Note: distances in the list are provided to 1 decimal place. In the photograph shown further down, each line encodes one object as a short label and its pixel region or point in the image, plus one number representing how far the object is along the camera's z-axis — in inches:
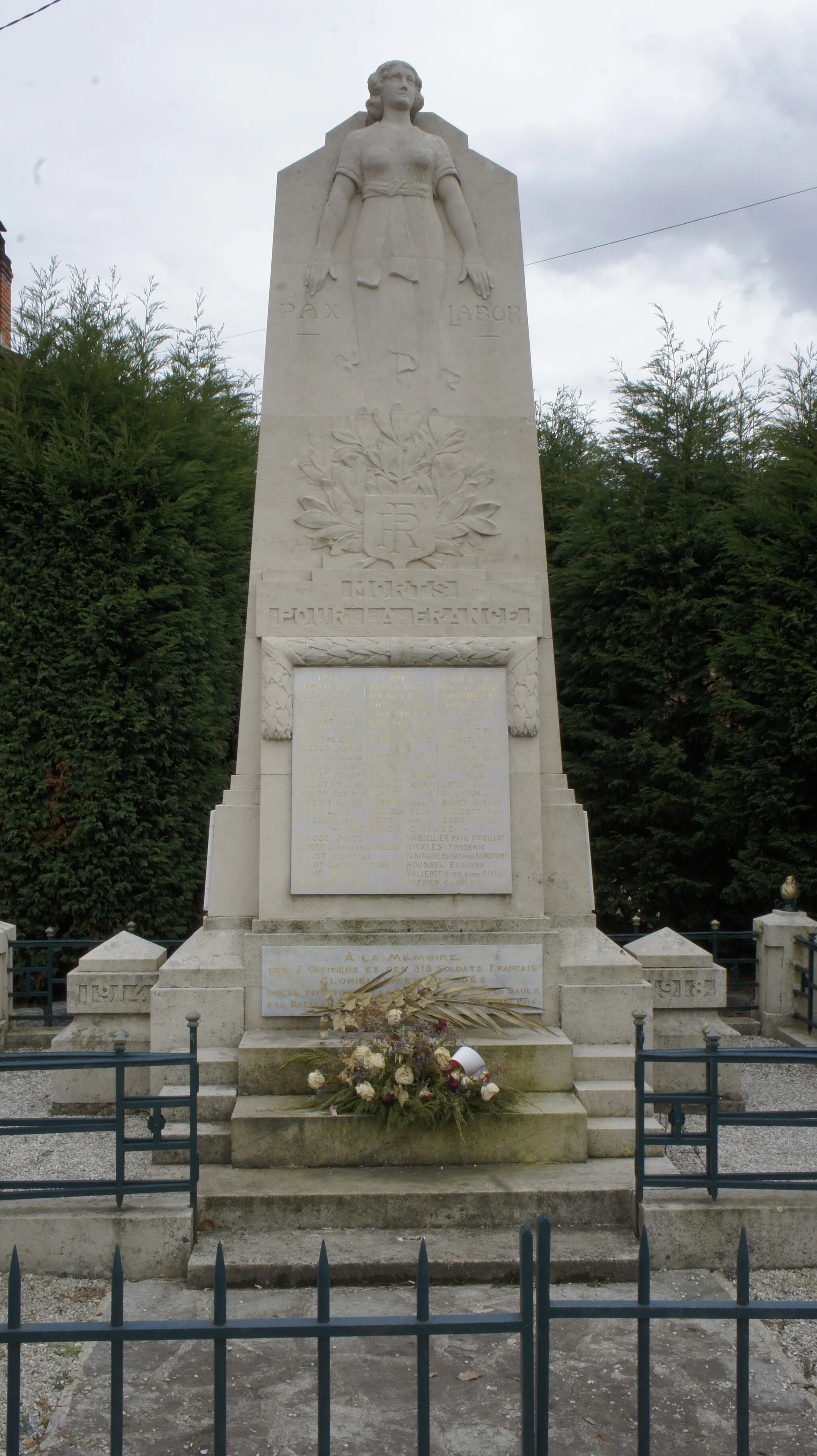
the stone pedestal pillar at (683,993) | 273.4
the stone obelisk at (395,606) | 240.7
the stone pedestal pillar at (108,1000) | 265.6
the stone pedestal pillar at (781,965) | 339.0
